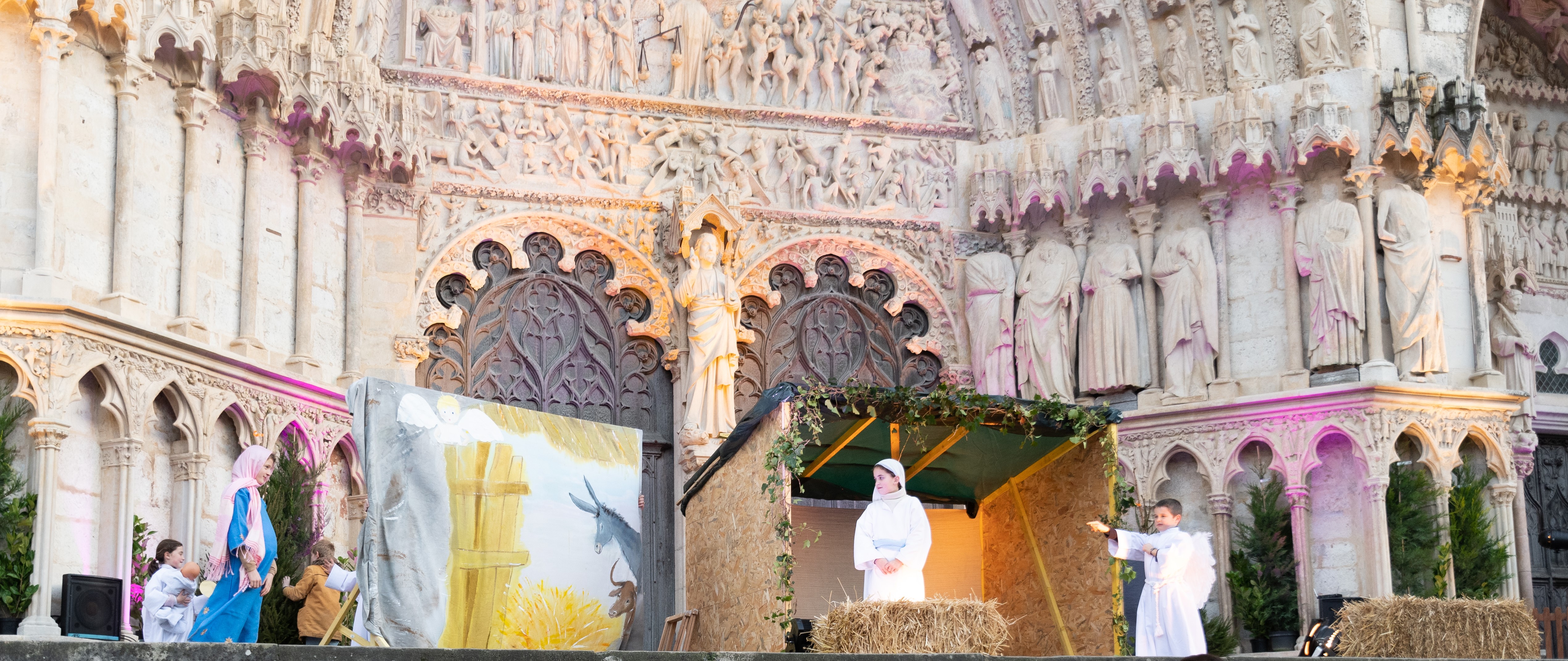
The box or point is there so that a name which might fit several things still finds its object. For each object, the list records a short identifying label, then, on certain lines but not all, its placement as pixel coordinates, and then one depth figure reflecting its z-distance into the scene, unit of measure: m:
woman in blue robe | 10.09
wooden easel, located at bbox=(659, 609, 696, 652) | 11.45
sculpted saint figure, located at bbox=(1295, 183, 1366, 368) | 15.10
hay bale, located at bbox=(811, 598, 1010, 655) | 9.00
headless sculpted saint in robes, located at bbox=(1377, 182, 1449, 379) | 14.99
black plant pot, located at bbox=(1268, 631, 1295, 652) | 14.72
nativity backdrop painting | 8.87
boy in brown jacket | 10.77
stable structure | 10.34
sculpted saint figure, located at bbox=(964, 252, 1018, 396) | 16.95
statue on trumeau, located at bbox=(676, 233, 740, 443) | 16.05
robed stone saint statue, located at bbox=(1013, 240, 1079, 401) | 16.59
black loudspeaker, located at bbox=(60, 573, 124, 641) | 10.70
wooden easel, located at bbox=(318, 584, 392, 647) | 8.73
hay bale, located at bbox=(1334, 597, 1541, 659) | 10.38
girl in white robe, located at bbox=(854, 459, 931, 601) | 10.01
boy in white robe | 10.75
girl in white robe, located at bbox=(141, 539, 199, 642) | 10.61
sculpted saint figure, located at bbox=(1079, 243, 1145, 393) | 16.23
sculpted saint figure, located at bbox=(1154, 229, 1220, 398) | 15.91
